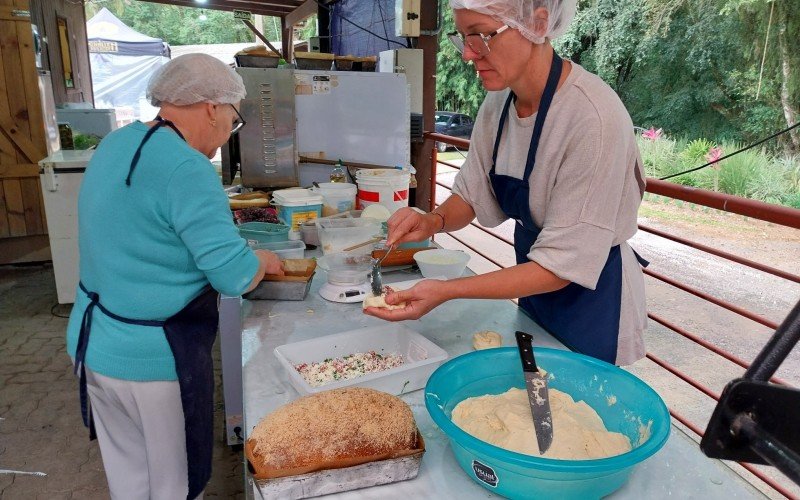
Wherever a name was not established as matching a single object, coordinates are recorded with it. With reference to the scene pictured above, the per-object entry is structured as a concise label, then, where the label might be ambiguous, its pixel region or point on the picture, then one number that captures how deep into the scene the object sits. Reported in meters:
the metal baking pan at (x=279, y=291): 2.06
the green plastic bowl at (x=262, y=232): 2.61
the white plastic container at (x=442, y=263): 2.22
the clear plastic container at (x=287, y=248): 2.45
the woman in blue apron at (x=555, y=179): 1.43
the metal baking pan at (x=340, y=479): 1.00
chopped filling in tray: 1.49
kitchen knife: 1.12
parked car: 16.66
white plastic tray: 1.38
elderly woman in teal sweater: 1.60
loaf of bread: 1.01
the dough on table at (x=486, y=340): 1.67
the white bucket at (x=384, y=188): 3.12
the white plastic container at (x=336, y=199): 3.04
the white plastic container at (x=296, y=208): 2.83
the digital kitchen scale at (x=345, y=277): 2.10
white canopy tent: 16.75
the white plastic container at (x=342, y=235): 2.54
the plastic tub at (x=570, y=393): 0.97
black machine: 0.45
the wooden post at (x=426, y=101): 5.11
